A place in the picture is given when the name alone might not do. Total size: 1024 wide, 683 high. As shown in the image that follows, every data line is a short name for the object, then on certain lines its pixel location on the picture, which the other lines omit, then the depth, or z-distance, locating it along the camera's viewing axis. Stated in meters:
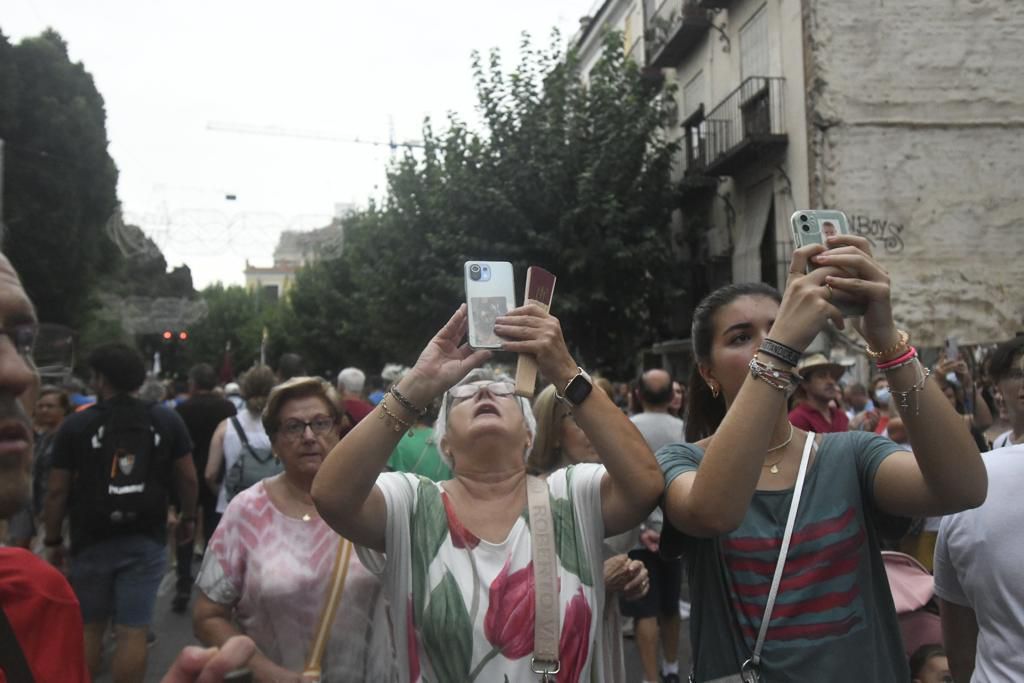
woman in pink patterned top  2.87
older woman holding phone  2.15
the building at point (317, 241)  19.64
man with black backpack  4.68
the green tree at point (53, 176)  23.67
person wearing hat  6.24
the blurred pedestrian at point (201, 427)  7.60
